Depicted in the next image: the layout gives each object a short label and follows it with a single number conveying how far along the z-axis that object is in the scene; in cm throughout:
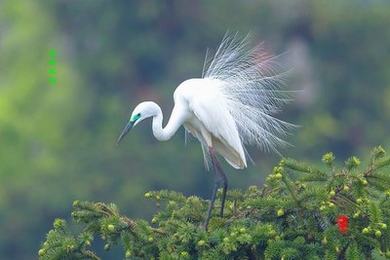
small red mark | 1480
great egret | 1806
